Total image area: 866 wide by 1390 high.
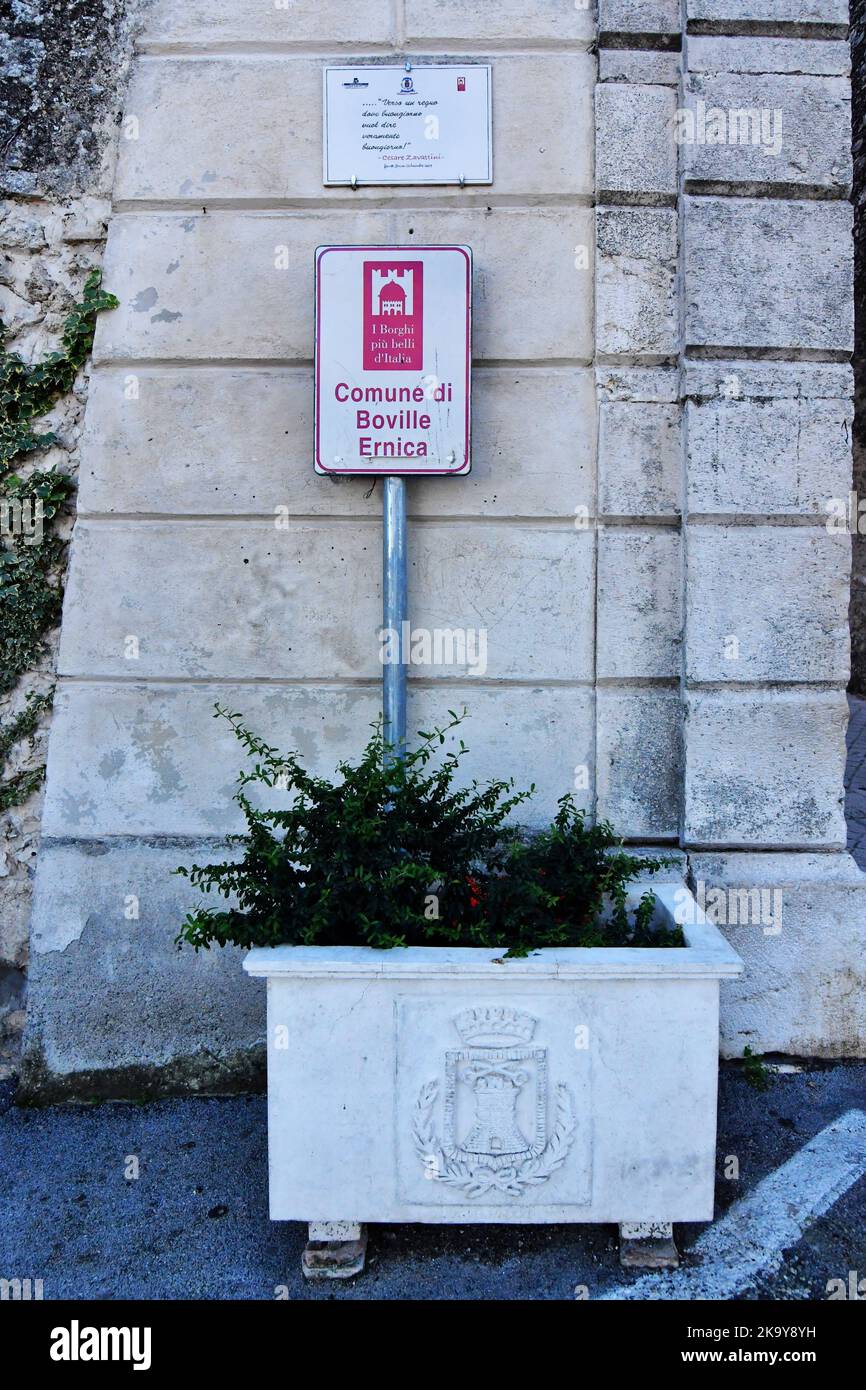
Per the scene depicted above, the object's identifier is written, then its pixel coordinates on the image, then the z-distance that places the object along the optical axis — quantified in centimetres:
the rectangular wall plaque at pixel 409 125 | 365
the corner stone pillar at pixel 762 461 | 360
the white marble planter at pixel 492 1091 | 266
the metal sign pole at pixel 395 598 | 353
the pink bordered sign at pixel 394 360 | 349
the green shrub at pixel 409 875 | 279
